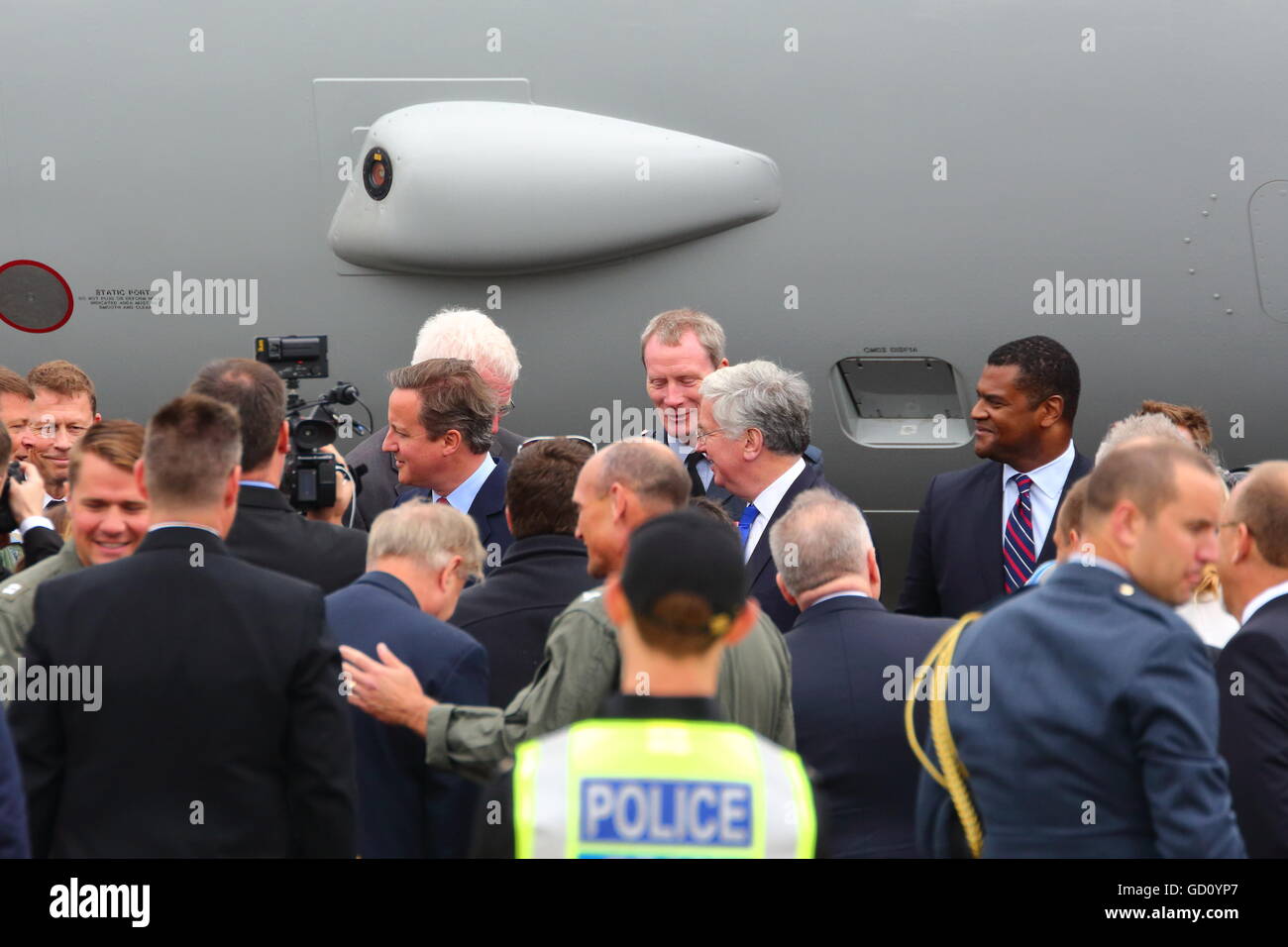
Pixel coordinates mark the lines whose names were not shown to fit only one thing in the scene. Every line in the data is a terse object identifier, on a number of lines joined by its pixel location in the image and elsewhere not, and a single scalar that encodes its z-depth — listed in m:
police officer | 2.24
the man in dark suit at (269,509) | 4.04
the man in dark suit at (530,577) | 4.02
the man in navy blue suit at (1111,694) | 2.74
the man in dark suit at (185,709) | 3.00
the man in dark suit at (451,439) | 5.12
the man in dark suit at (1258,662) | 3.36
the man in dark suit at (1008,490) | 5.38
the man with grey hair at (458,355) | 5.68
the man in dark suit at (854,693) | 3.64
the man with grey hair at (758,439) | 5.07
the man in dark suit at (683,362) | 5.80
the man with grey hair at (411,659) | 3.66
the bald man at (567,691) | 3.33
